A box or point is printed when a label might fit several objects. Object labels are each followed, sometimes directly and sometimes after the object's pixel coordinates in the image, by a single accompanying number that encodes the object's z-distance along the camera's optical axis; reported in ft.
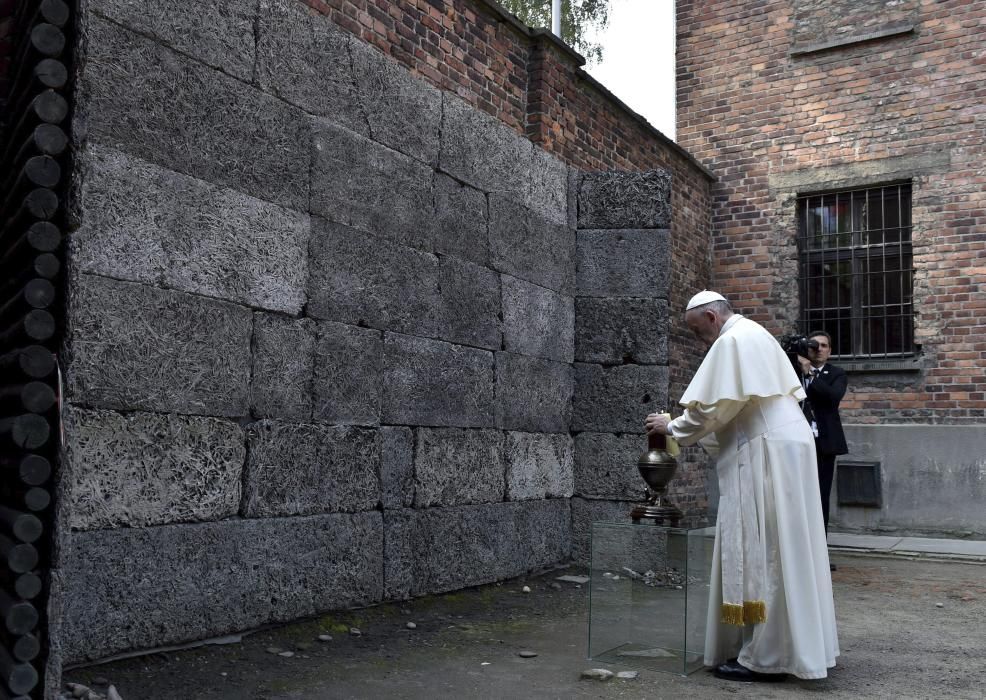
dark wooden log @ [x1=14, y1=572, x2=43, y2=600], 7.87
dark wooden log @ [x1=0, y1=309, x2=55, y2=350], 8.00
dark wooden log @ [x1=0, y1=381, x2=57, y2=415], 7.86
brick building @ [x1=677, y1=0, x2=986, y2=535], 33.96
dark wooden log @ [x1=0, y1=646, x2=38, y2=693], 7.74
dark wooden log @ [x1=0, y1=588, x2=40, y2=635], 7.82
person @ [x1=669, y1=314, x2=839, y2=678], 14.44
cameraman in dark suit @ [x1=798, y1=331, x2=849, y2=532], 26.48
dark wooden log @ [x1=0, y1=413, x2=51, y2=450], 7.79
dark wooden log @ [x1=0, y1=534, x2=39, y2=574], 7.86
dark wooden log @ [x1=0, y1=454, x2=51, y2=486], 7.85
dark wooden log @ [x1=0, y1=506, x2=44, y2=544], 7.84
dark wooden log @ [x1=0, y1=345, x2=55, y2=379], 7.90
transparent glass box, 14.99
